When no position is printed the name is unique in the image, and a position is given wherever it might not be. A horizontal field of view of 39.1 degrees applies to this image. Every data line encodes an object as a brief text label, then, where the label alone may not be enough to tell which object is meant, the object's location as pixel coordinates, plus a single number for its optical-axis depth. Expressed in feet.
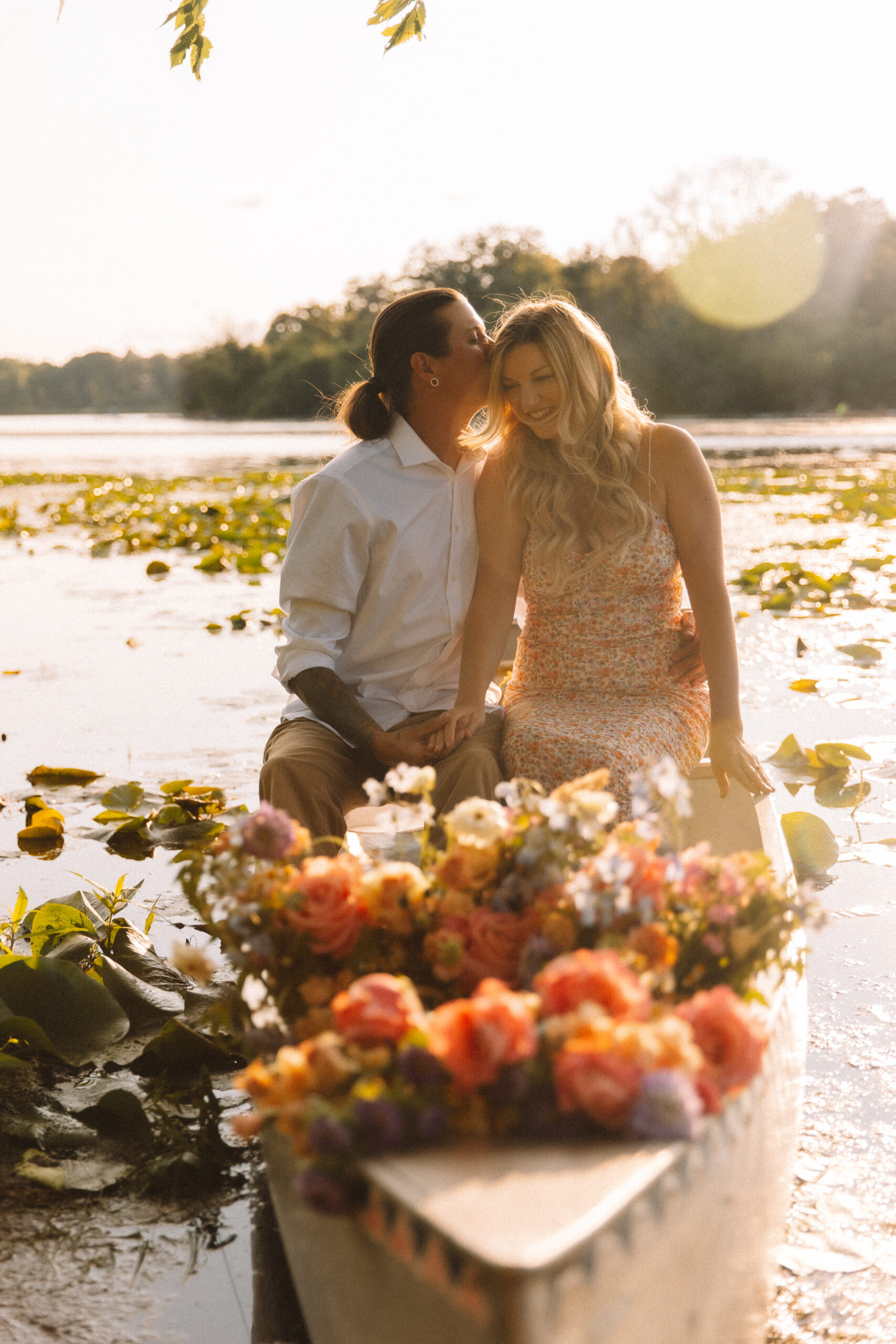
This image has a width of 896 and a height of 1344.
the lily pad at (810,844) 11.84
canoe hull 3.52
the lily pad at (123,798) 13.73
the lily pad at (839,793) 13.89
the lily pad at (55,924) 9.34
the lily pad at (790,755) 14.69
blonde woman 9.90
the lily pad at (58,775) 14.96
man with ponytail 9.82
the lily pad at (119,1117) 7.43
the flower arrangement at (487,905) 4.92
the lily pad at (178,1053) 8.18
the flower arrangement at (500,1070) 3.92
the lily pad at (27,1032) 8.02
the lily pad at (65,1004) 8.35
